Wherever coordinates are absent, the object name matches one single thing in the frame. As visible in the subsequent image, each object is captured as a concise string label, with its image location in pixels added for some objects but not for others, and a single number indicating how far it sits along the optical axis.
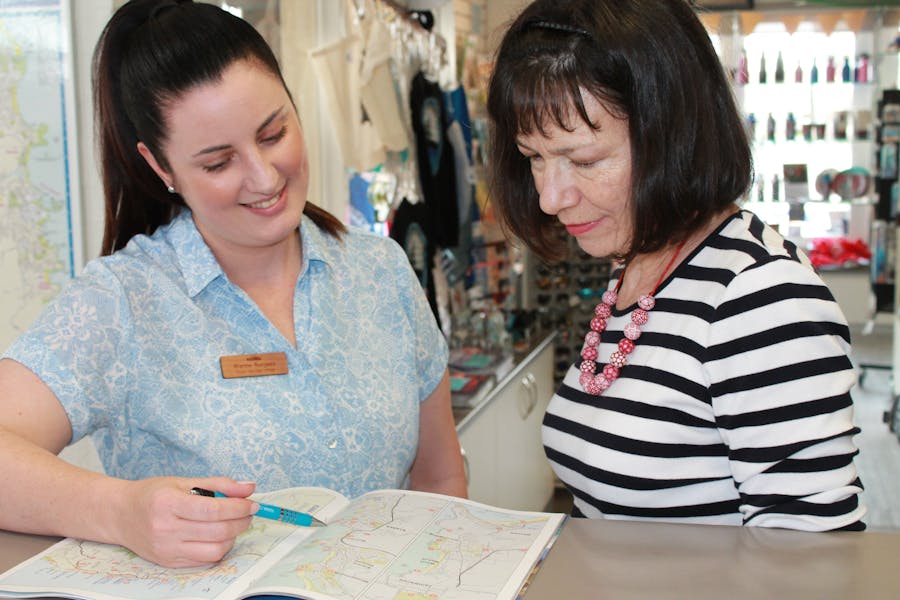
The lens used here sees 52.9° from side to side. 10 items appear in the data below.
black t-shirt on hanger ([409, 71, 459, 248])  4.25
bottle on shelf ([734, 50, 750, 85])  7.82
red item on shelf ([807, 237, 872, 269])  8.85
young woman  1.50
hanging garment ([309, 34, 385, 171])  3.37
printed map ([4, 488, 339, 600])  1.09
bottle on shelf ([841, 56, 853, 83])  8.05
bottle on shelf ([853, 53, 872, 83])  8.07
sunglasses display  5.68
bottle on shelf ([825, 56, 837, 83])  8.05
